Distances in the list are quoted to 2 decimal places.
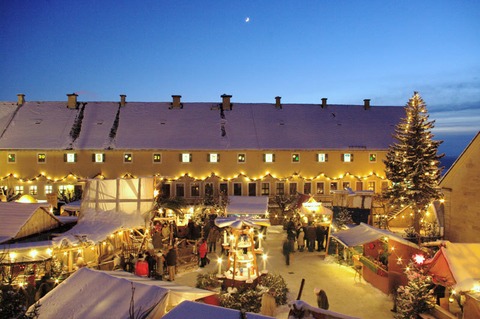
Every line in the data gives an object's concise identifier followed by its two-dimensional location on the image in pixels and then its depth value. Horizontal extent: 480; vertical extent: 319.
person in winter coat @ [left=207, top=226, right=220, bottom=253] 19.69
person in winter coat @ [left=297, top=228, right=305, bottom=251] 19.41
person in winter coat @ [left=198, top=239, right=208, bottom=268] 16.91
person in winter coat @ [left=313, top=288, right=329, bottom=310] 10.51
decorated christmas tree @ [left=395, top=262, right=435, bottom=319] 10.57
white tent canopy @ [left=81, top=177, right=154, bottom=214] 16.62
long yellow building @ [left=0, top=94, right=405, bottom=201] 29.38
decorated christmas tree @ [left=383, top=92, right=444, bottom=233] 18.91
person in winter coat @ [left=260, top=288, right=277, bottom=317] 9.88
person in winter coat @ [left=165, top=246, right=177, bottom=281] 15.18
